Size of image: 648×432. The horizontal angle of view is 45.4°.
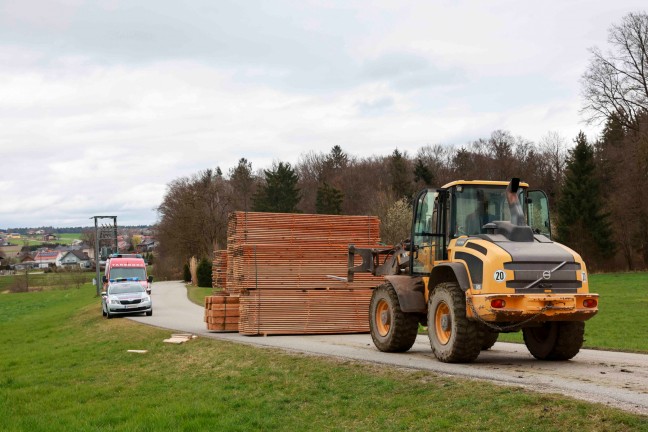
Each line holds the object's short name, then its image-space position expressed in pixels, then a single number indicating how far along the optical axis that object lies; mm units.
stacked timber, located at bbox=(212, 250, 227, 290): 24859
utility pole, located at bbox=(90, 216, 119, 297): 57469
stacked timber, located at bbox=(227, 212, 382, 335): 21312
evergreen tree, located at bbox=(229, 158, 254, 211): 95731
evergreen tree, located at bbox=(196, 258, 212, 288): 64438
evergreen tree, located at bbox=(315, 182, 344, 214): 86438
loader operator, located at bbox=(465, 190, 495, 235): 13734
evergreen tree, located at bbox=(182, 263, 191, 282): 80375
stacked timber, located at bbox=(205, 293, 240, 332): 23078
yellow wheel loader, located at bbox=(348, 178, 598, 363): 12148
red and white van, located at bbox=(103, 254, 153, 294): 37969
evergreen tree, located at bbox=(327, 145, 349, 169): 105838
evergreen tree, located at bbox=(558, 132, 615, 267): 63344
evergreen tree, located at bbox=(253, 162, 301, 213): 88500
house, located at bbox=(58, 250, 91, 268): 123500
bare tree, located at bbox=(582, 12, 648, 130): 61156
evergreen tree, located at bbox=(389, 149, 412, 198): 84375
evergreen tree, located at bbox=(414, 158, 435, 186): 83000
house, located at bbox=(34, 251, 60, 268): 182750
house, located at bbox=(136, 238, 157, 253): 155075
